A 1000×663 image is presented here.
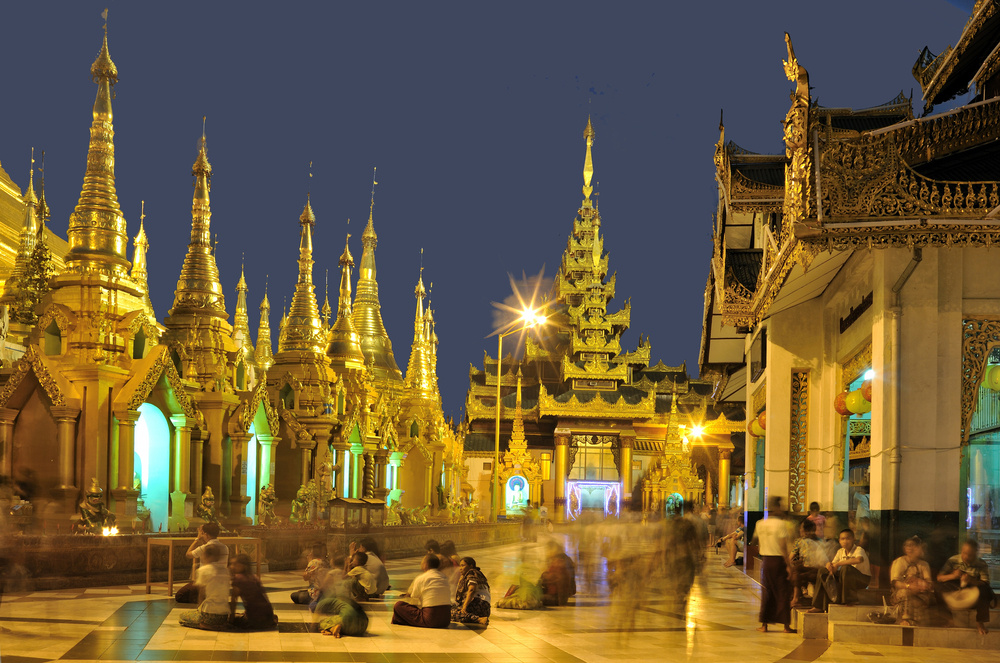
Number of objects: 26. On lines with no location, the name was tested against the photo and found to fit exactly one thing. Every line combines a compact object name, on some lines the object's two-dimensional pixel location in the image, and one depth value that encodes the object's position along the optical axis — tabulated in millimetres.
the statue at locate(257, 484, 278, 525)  23977
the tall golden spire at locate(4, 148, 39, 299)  22609
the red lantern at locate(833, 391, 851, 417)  16375
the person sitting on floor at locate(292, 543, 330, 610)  13578
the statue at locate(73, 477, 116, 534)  17484
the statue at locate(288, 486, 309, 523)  26094
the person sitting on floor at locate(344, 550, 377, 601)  14666
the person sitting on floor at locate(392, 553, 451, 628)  12570
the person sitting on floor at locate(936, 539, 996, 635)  11648
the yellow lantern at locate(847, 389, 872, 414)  15586
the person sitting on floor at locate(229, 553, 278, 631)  11711
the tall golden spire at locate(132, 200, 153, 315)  33031
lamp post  32844
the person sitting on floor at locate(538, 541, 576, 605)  15609
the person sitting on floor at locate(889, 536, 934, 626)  11789
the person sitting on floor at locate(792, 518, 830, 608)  13102
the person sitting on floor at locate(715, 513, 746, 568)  18075
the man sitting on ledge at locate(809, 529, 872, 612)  12344
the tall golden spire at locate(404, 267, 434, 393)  44406
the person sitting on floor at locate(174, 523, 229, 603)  11469
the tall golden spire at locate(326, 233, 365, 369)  32562
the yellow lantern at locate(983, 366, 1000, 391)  13703
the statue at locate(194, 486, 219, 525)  21203
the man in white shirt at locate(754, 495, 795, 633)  12703
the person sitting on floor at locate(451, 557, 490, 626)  13141
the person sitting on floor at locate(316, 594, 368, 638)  11688
